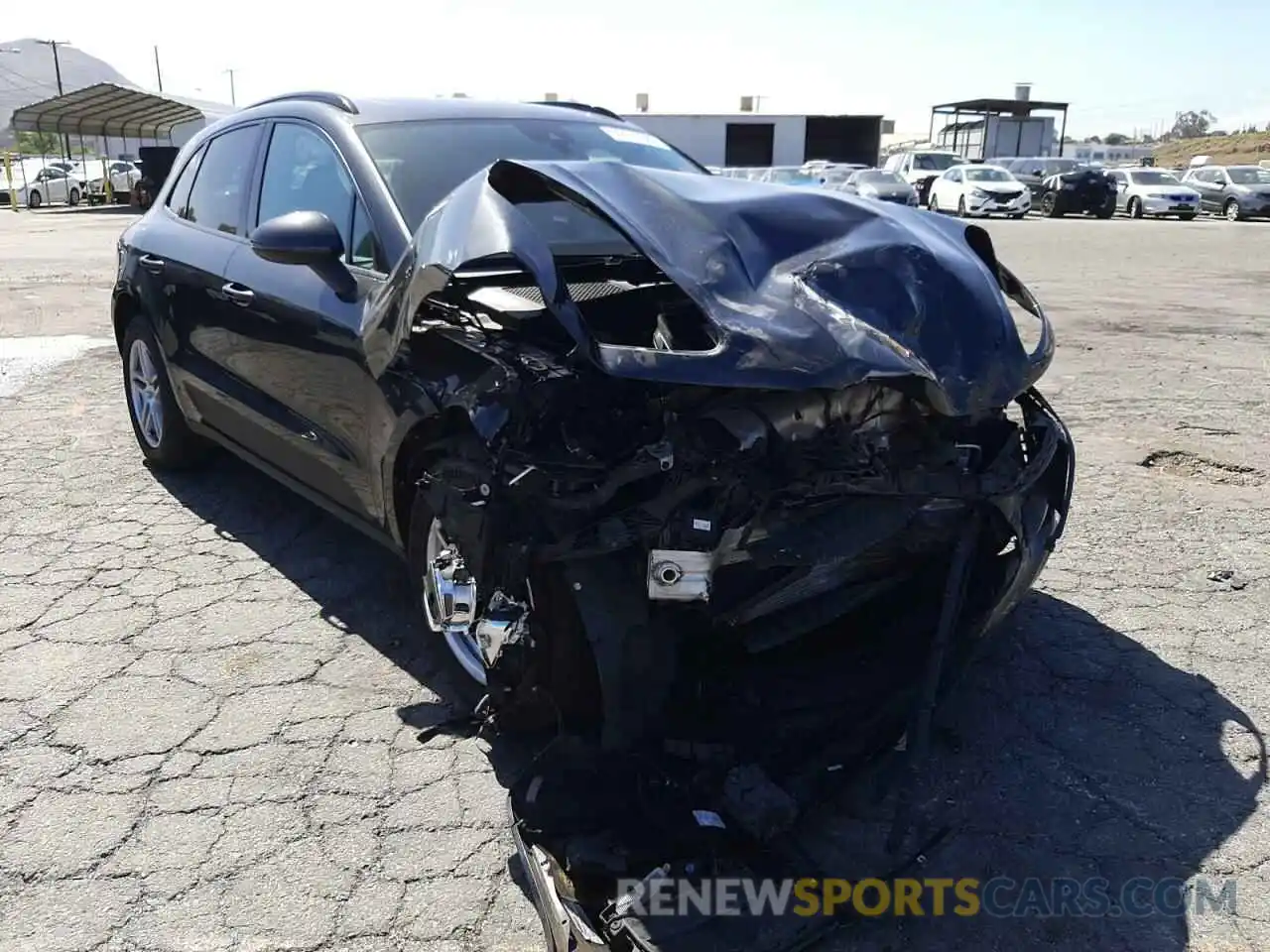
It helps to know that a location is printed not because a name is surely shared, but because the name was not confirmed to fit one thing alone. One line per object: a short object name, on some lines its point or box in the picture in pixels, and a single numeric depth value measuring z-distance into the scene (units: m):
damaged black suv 2.34
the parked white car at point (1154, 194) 28.28
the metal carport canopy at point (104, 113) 30.39
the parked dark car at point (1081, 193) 29.25
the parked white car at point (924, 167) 31.53
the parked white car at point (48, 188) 32.94
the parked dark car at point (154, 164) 23.83
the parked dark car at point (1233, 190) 27.45
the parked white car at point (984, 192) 27.86
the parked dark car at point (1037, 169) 31.16
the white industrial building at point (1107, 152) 74.88
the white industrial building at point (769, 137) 43.09
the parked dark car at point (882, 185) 24.55
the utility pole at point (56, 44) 68.46
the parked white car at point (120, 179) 33.50
